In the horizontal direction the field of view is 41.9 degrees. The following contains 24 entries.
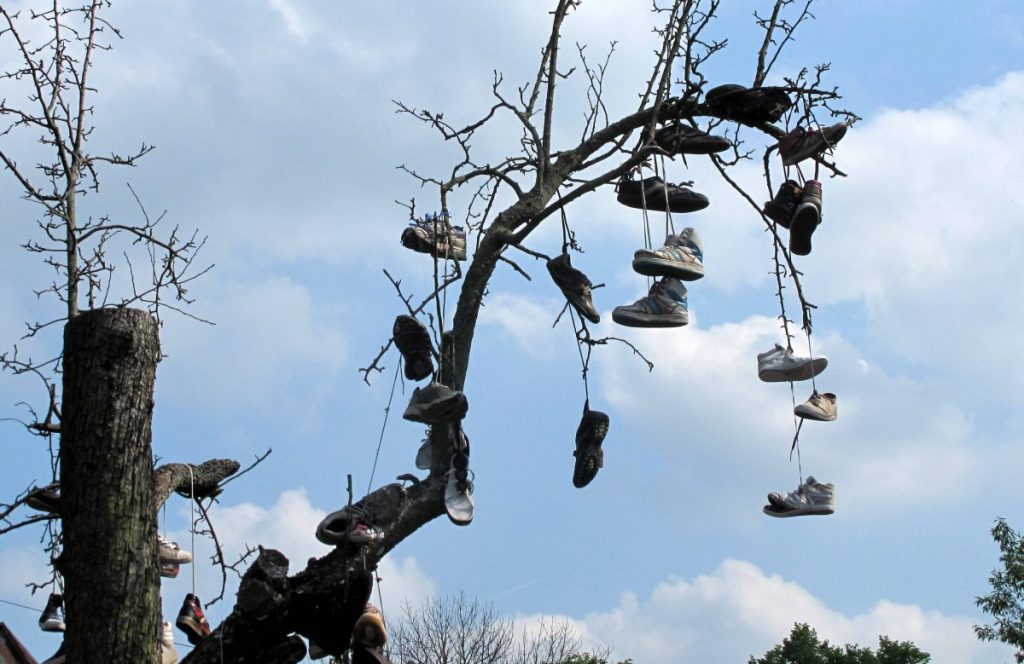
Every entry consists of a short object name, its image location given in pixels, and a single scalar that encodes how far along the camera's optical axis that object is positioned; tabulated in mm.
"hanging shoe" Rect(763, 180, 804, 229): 5473
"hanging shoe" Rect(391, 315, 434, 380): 5184
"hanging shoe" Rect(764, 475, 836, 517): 5938
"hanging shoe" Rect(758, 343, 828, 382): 5879
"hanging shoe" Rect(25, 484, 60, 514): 4650
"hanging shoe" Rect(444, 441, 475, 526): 4484
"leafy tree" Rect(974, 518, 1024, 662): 16266
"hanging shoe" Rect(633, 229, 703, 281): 5320
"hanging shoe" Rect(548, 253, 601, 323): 5215
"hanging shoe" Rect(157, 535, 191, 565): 5617
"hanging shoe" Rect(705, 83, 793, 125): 5066
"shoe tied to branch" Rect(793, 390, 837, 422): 6012
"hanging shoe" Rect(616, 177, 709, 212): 5672
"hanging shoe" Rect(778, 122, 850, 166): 5168
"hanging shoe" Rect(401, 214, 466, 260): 5807
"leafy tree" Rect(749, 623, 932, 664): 21828
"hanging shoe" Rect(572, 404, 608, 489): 5508
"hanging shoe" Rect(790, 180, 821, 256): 5406
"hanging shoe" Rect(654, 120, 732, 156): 5102
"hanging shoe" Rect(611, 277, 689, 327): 5488
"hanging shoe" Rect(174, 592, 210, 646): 4953
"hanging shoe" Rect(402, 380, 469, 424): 4672
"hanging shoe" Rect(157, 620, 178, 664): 5375
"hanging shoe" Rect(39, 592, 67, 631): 6027
